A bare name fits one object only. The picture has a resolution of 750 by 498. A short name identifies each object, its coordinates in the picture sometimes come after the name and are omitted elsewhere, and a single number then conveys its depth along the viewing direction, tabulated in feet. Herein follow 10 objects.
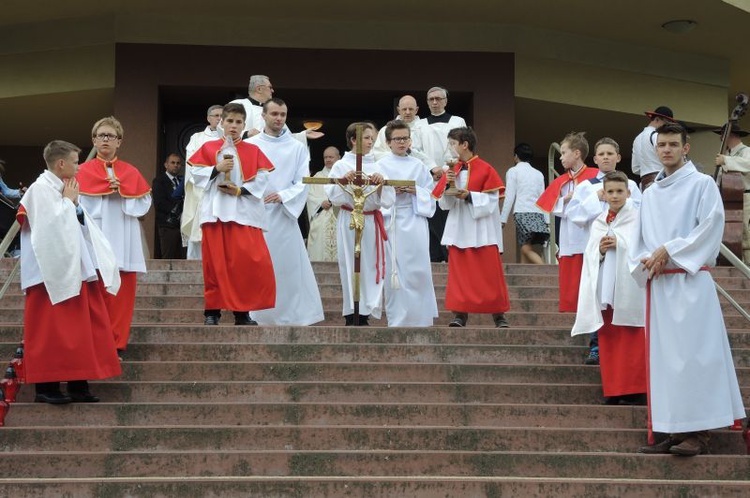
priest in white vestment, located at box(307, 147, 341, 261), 51.88
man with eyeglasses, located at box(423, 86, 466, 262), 46.93
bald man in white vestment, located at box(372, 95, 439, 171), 44.97
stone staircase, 25.44
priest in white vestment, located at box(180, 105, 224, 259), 47.96
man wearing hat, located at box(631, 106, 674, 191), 48.77
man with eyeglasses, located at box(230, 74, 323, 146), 43.88
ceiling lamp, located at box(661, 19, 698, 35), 59.16
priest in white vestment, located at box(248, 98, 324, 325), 39.01
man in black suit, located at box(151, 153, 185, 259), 52.85
